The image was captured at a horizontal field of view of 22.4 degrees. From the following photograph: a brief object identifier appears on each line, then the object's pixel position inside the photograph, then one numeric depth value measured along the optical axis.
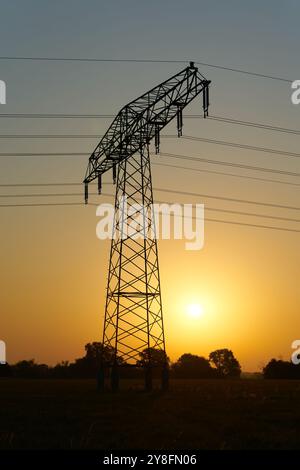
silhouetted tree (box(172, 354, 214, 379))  169.25
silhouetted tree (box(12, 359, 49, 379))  159.75
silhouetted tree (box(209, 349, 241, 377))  182.95
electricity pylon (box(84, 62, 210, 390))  48.94
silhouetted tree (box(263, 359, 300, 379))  149.88
